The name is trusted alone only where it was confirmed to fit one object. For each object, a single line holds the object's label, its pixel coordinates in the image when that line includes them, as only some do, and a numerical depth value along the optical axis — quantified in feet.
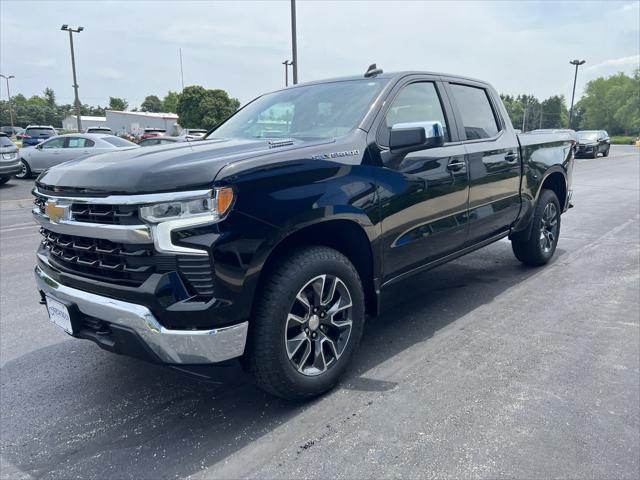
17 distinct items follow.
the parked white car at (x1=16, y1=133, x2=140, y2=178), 50.48
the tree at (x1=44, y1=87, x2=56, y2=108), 446.07
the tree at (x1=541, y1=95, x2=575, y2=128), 428.56
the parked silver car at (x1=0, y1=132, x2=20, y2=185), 46.57
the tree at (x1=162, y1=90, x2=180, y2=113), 380.13
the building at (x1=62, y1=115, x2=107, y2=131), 326.16
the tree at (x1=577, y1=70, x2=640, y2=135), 308.40
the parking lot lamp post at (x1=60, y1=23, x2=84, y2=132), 91.25
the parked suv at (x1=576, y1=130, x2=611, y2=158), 91.91
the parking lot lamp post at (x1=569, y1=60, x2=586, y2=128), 147.84
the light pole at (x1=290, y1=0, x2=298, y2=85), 49.11
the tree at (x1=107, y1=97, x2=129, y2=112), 422.00
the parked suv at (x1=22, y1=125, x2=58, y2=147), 121.77
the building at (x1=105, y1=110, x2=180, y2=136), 284.41
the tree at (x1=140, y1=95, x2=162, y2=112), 463.01
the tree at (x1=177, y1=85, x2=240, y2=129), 206.28
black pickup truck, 7.59
